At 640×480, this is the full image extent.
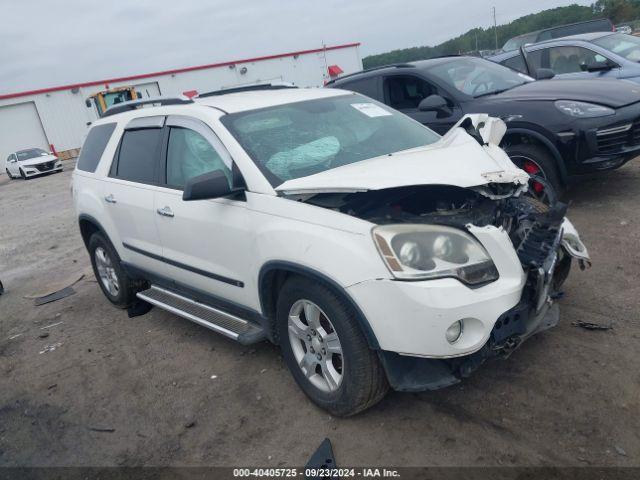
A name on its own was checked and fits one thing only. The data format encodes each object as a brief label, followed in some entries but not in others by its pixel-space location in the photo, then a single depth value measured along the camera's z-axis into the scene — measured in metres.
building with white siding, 35.03
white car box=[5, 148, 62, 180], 24.38
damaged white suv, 2.74
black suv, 5.52
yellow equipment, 29.16
